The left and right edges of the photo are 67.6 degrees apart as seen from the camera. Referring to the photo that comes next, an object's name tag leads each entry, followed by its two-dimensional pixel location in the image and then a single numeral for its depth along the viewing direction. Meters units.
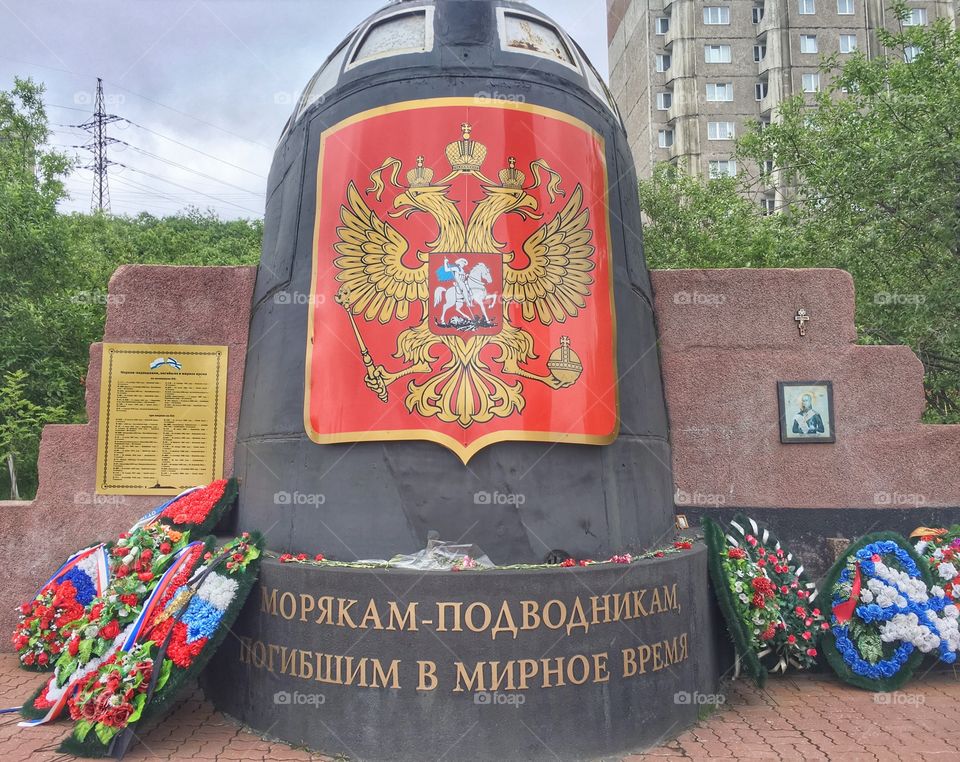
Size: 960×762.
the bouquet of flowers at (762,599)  5.38
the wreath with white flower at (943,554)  6.06
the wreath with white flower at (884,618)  5.72
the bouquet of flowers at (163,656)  4.36
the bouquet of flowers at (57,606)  5.86
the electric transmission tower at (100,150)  31.83
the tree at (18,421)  9.41
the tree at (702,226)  16.56
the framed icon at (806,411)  6.65
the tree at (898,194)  10.62
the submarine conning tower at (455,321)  4.90
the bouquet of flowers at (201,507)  5.67
